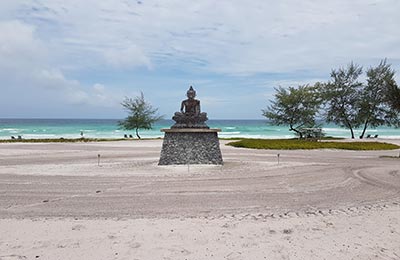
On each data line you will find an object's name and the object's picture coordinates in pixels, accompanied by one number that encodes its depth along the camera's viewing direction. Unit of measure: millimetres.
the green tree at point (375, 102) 35844
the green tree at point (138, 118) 41969
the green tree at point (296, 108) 35506
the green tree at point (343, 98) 37125
